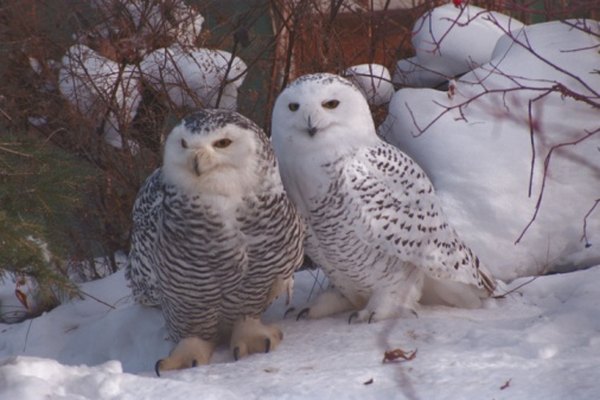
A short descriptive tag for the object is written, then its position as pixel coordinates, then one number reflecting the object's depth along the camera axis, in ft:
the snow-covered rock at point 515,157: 30.68
